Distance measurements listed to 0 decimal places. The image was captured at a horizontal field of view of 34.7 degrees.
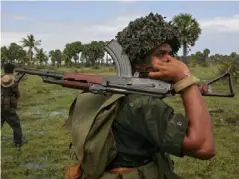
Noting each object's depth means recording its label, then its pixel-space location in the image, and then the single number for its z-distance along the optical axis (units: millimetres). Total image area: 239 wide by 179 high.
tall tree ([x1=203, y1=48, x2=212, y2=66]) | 70775
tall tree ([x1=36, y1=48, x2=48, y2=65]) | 80125
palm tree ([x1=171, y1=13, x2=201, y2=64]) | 51406
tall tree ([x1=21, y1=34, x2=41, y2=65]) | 78625
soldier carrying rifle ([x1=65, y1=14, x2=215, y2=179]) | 1703
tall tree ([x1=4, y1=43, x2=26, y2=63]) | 81062
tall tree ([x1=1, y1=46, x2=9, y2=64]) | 80562
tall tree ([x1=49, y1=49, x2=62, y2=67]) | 98338
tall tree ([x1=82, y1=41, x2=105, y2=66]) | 83525
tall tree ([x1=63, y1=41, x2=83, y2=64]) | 84962
